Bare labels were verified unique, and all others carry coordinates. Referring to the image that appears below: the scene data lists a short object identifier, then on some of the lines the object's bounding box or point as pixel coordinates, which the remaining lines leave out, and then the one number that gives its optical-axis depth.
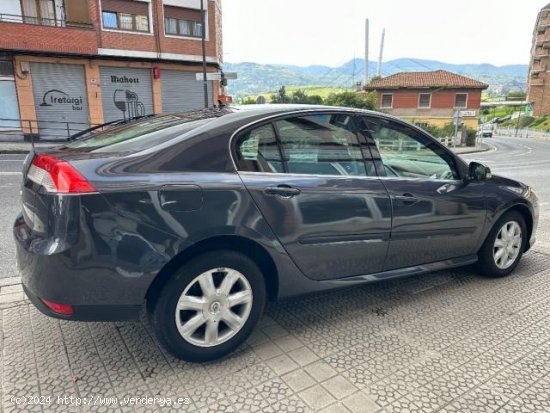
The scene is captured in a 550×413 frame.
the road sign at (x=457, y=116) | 28.58
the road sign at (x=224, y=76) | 16.11
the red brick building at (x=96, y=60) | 19.41
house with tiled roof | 45.19
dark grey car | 2.21
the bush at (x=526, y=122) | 77.31
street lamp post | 18.02
